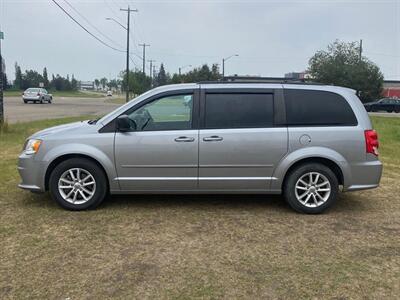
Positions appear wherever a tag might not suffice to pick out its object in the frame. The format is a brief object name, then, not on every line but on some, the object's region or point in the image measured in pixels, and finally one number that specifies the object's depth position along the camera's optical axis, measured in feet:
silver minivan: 18.85
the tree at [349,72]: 204.23
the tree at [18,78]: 369.30
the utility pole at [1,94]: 47.14
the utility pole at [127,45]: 162.40
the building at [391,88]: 248.52
